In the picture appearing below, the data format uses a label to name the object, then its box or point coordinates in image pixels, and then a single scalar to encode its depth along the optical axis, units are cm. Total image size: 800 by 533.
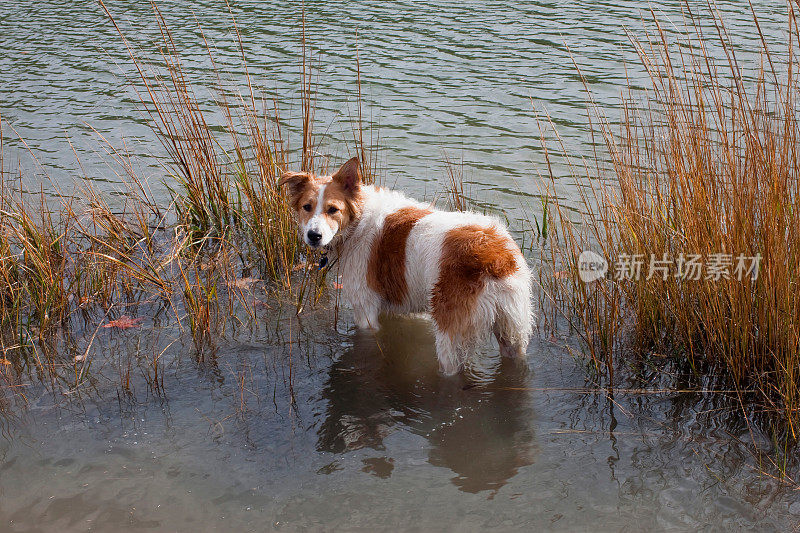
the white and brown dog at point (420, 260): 423
